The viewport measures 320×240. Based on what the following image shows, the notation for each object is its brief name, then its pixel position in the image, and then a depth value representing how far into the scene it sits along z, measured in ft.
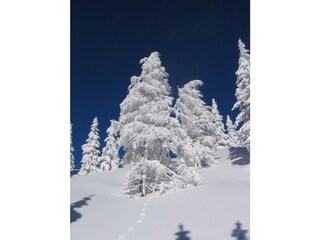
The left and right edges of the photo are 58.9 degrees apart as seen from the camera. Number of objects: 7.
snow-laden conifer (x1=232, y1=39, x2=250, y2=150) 46.39
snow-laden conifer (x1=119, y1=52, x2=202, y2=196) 40.09
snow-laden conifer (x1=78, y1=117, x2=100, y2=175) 105.81
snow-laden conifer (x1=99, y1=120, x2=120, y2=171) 109.07
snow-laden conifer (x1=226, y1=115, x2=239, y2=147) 122.46
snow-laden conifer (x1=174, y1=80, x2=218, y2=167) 61.57
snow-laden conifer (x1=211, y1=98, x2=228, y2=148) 96.75
